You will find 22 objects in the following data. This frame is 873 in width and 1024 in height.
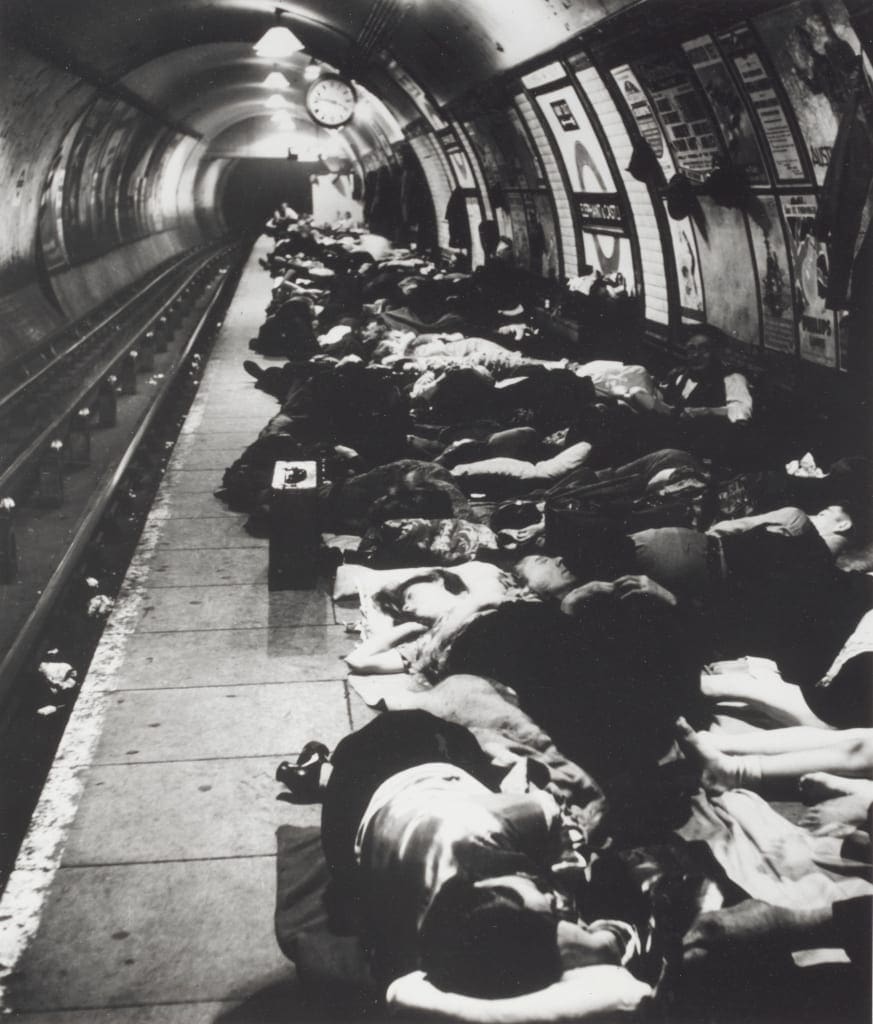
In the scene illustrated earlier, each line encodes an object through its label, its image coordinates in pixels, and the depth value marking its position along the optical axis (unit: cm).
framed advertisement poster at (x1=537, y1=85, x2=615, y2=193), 1045
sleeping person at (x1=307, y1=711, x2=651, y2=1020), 262
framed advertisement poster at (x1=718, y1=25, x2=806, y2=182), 653
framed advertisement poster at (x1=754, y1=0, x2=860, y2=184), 559
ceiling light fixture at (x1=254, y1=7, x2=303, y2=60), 1179
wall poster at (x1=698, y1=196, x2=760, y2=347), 791
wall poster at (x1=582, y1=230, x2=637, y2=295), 1082
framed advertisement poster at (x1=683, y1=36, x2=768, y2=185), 703
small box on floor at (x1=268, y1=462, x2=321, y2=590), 608
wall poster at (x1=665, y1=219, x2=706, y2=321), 897
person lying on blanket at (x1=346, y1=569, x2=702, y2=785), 378
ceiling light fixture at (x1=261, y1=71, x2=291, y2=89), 1752
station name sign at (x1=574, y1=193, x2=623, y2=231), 1078
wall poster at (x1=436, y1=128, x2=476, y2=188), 1709
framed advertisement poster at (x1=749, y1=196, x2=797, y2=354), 728
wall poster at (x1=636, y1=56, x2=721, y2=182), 772
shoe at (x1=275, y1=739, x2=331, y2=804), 388
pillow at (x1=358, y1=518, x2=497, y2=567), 605
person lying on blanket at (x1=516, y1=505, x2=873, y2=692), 457
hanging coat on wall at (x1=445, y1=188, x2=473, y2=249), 1842
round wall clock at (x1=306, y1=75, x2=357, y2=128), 1848
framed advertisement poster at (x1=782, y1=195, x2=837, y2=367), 672
